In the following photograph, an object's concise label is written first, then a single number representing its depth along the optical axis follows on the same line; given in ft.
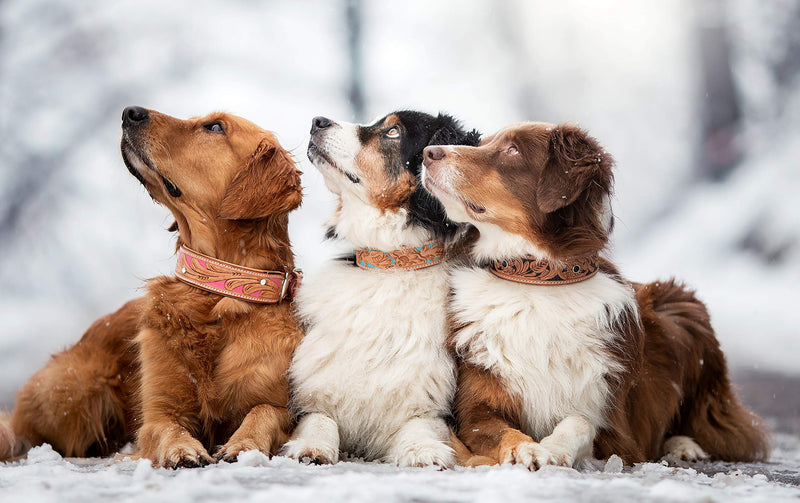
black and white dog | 10.02
